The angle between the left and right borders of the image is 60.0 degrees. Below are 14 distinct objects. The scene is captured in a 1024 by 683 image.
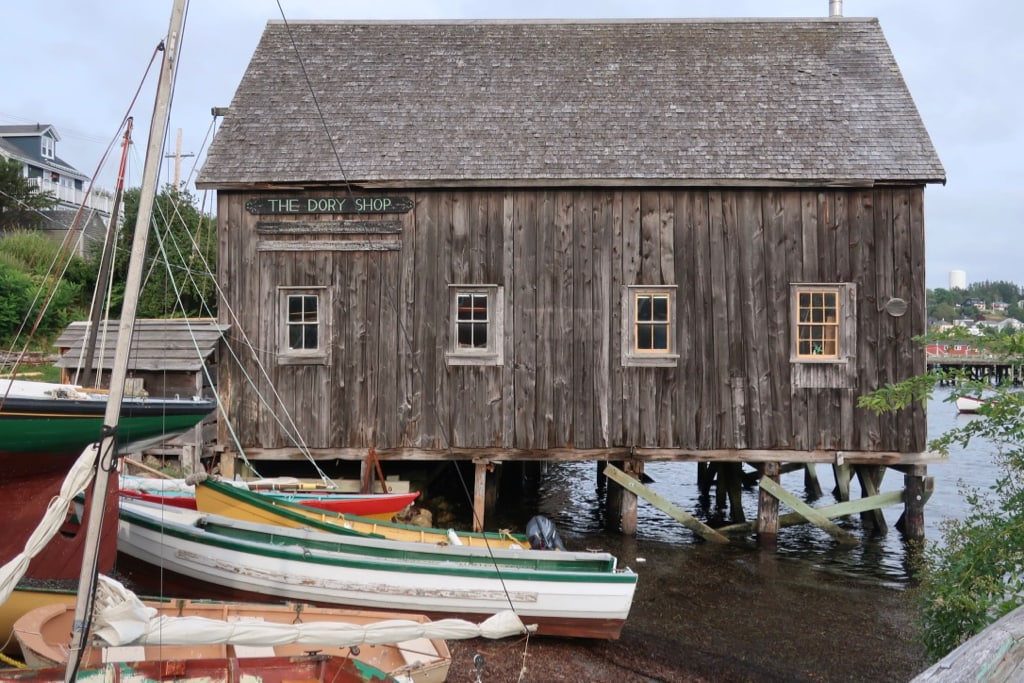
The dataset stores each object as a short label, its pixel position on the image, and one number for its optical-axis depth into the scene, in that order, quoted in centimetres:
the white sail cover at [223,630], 618
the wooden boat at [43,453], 872
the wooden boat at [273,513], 1090
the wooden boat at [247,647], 688
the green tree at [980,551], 691
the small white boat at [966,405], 5071
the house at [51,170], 4134
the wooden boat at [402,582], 992
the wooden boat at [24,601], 827
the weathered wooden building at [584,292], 1452
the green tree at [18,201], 3212
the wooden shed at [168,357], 1422
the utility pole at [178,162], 3813
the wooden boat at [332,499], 1284
